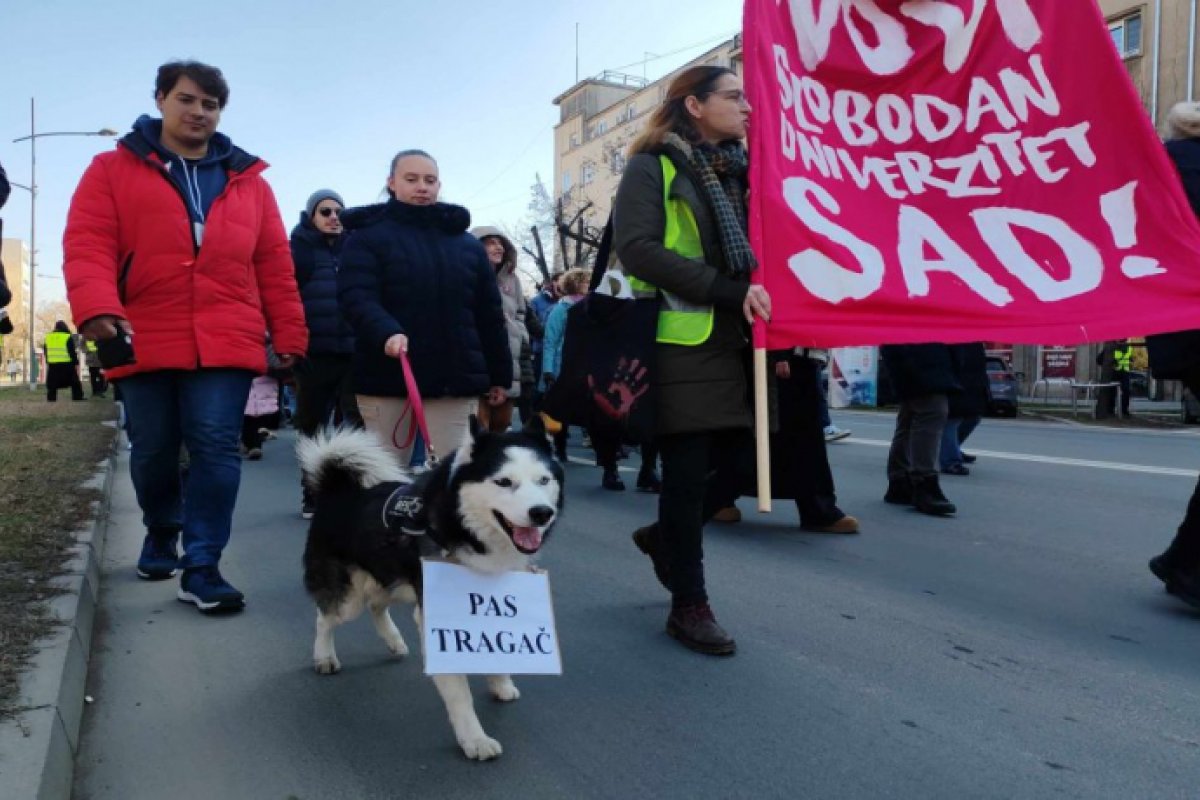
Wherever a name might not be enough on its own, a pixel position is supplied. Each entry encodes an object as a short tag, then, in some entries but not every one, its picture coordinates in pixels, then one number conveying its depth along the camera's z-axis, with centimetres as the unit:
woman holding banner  357
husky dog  294
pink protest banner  360
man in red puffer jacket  414
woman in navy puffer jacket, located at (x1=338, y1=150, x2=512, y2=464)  430
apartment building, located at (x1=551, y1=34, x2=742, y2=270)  5738
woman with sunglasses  640
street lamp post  3628
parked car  2105
